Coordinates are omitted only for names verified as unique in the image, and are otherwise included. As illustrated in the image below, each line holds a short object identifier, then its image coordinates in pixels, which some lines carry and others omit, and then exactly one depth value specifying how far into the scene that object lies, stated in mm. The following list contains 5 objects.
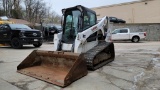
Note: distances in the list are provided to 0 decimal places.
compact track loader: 3276
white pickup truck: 12763
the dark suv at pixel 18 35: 7572
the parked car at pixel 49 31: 11285
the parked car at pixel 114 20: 16658
